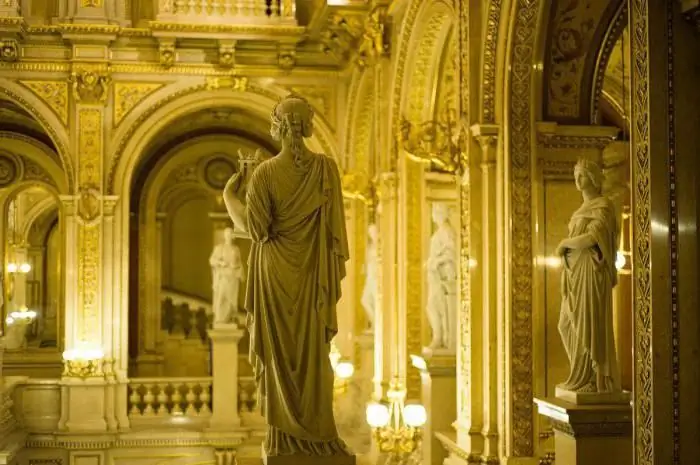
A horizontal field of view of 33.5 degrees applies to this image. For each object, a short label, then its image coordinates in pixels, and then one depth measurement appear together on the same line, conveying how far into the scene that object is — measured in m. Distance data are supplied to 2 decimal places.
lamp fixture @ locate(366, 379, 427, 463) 11.79
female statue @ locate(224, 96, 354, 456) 6.70
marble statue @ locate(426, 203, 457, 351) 11.04
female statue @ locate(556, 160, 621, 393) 7.42
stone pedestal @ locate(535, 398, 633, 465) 7.26
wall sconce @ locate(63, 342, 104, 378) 15.67
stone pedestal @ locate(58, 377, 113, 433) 15.60
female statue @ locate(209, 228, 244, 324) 16.31
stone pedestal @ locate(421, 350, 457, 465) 10.86
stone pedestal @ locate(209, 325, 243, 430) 16.02
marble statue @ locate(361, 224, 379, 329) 14.46
